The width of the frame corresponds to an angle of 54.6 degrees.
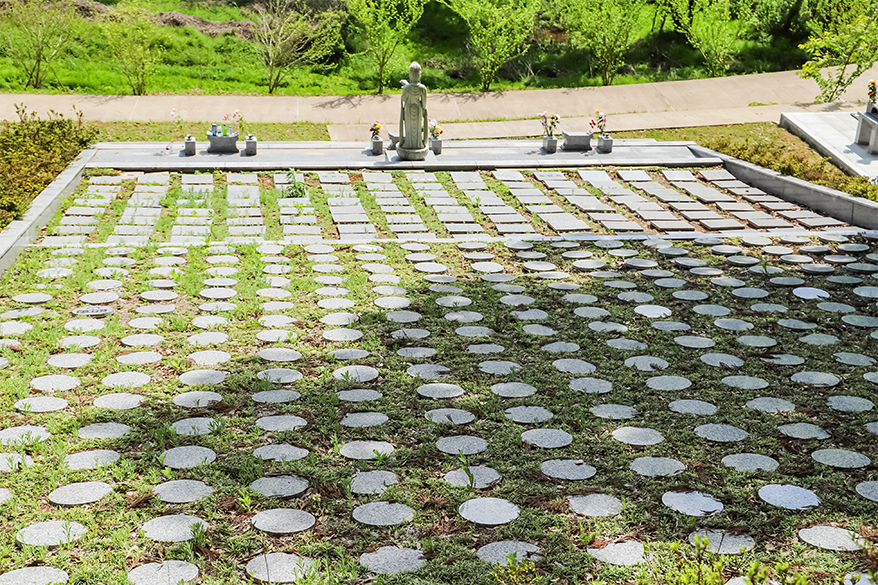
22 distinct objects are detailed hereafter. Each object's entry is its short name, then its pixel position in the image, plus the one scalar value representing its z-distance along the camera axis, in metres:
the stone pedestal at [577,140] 13.32
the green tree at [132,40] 18.45
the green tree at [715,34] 21.64
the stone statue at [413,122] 12.30
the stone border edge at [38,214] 7.25
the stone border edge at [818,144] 12.89
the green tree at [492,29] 20.31
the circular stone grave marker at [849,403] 4.58
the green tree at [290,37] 20.09
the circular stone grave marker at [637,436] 4.21
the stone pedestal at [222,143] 12.51
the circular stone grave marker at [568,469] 3.88
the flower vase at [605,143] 13.12
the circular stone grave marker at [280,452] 4.04
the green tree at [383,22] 19.64
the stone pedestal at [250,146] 12.41
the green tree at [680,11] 22.95
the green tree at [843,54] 11.02
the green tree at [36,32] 19.17
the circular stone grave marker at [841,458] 3.95
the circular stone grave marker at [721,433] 4.24
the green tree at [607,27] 20.72
